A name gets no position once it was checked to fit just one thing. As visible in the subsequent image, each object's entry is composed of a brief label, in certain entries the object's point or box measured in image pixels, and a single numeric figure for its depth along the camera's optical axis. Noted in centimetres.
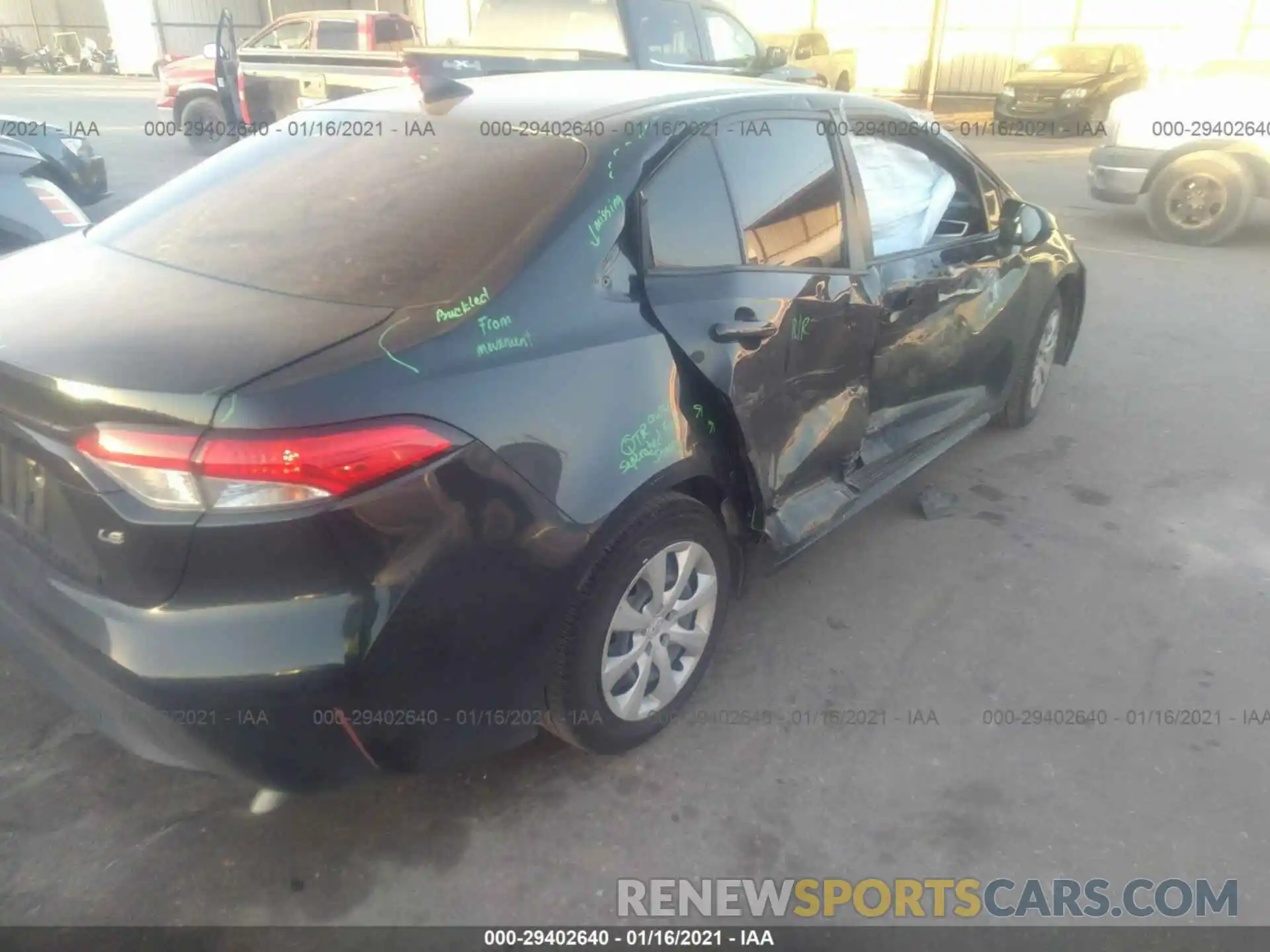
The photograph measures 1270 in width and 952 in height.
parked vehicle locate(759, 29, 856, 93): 1831
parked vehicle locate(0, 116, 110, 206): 555
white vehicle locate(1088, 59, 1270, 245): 810
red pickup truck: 1291
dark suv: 1579
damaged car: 172
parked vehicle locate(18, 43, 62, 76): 3047
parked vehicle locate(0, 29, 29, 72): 3014
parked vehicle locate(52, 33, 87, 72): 3075
